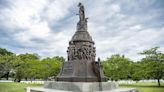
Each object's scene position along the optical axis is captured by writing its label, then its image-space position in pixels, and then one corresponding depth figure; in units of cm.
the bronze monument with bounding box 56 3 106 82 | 1144
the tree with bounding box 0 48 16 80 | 2995
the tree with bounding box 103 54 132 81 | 3112
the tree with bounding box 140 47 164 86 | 2614
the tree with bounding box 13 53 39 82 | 3470
